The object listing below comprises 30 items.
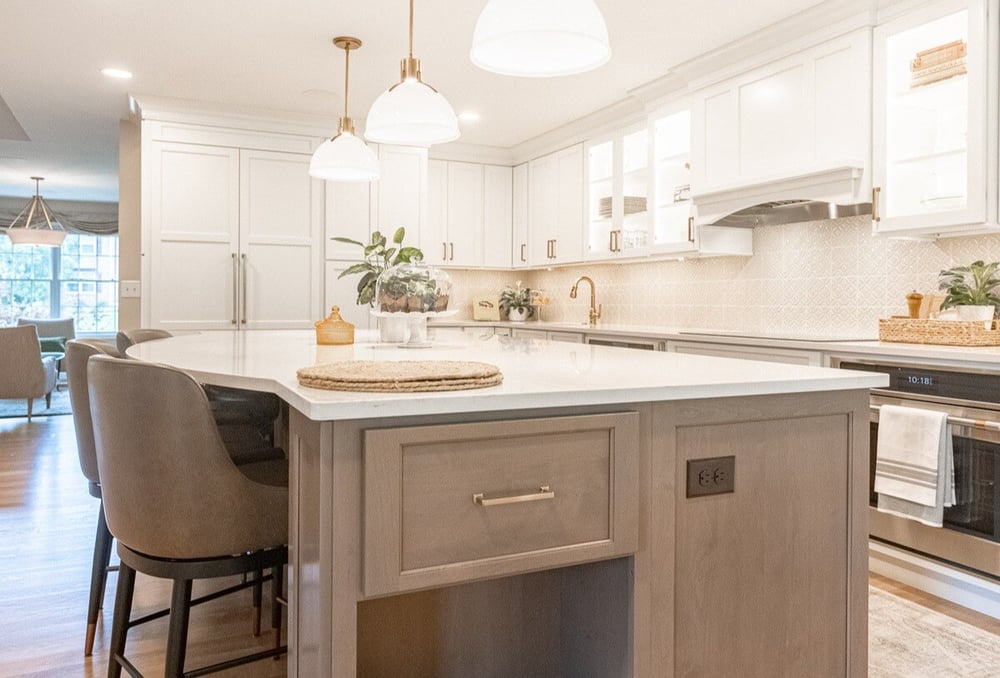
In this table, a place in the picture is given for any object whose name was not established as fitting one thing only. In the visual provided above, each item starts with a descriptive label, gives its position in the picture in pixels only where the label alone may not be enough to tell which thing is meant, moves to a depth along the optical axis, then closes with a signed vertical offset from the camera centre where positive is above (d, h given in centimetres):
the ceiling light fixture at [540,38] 166 +70
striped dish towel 257 -51
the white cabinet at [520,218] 624 +88
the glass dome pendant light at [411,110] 252 +73
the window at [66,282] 980 +47
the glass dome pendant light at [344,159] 319 +70
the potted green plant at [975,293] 283 +12
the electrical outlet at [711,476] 141 -30
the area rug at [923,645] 215 -102
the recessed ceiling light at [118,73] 433 +146
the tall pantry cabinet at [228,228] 493 +62
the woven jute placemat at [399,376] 122 -10
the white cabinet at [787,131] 328 +95
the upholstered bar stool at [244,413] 244 -33
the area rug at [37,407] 677 -90
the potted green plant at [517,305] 630 +13
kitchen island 113 -36
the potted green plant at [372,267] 268 +20
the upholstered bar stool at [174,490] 143 -35
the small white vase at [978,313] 279 +4
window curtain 966 +140
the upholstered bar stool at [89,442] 194 -36
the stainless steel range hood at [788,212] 362 +58
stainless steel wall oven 249 -46
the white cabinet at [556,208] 555 +89
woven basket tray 273 -3
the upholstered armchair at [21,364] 619 -41
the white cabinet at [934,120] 281 +84
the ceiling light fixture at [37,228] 845 +112
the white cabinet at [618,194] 493 +89
